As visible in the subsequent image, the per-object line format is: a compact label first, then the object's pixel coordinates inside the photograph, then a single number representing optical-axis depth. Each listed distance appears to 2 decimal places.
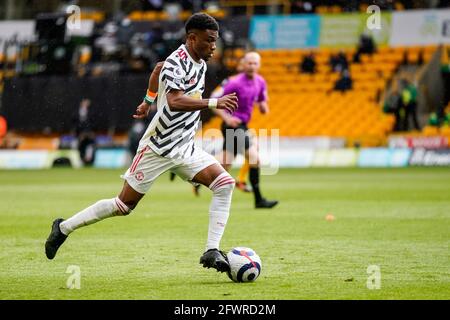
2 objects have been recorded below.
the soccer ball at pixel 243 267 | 16.87
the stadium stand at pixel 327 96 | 71.14
